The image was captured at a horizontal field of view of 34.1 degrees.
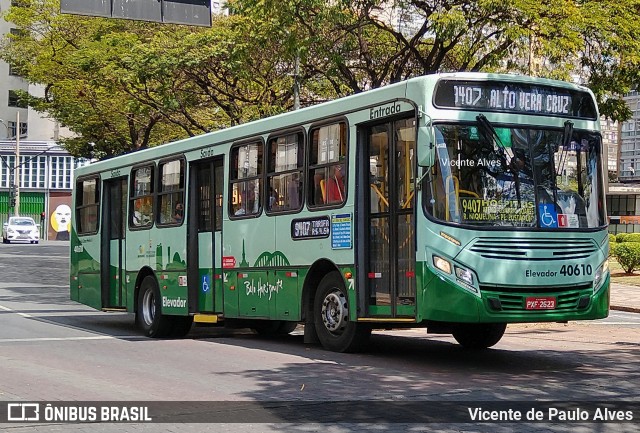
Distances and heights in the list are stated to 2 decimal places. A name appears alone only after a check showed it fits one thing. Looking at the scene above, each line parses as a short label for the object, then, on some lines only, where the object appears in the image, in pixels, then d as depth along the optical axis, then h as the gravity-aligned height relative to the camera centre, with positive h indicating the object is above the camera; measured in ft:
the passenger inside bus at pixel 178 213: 55.31 +2.59
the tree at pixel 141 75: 89.56 +16.94
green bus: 37.37 +1.89
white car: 200.13 +6.19
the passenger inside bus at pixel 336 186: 42.63 +3.09
